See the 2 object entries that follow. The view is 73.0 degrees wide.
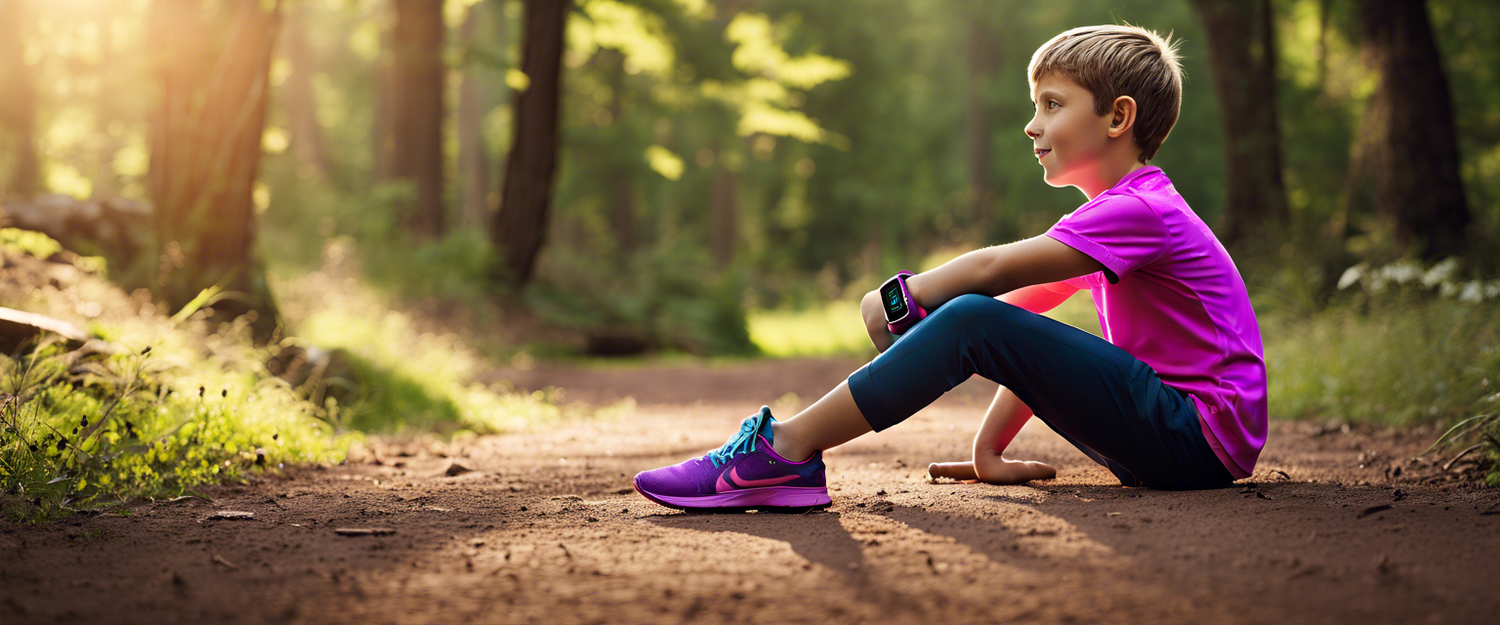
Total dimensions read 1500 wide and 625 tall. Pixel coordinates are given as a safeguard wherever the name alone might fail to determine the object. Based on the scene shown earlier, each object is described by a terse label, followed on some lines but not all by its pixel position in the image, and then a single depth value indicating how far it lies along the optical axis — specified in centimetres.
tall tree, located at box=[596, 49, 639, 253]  2188
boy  256
